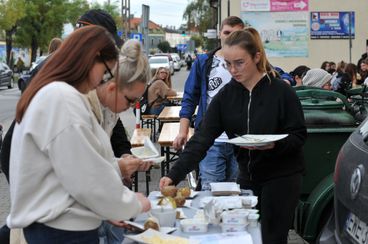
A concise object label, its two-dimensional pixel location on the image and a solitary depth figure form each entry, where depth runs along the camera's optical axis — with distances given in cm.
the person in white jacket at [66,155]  211
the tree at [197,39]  9889
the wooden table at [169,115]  977
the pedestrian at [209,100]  471
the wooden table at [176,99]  1291
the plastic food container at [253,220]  285
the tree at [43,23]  5106
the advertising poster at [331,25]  2238
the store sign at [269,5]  2184
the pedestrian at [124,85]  249
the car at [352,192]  297
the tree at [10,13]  4331
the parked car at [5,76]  3033
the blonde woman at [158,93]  1197
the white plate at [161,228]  274
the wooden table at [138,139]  691
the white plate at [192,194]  341
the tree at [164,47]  8788
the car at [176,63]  5338
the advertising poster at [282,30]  2194
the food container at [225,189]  339
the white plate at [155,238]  261
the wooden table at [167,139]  708
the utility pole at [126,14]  4740
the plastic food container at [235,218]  280
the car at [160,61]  3881
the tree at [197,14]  5934
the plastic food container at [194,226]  280
